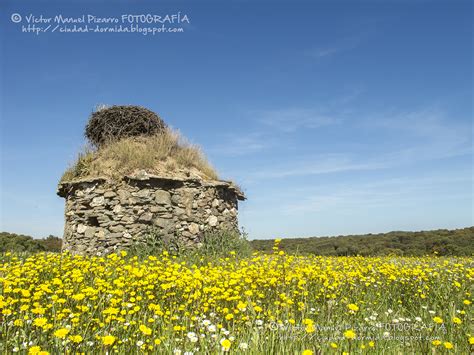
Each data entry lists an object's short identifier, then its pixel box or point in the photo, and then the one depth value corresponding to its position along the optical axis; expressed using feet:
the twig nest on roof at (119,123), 48.19
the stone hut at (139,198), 38.50
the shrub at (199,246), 36.50
